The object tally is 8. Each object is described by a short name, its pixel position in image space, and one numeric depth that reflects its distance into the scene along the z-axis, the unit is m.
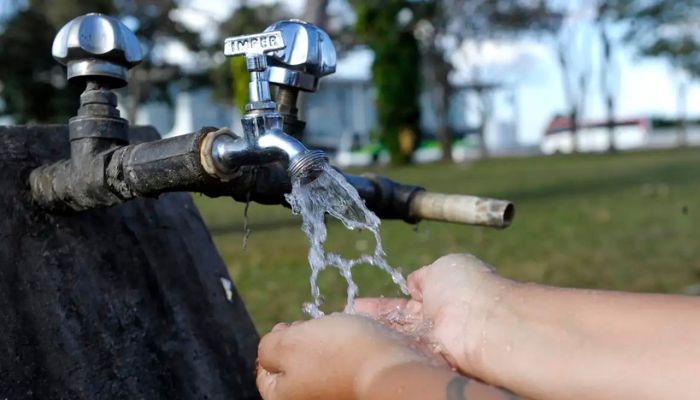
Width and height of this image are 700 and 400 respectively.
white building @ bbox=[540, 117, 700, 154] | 37.95
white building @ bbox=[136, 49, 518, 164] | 33.59
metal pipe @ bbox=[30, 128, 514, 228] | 1.03
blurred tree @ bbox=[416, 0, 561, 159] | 27.20
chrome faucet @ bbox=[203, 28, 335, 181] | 0.95
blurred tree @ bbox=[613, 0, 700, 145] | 29.94
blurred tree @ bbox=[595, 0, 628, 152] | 29.70
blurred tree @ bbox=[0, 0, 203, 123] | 21.23
